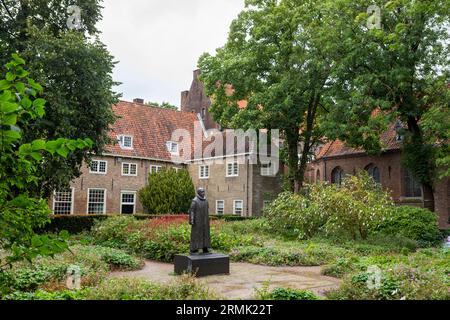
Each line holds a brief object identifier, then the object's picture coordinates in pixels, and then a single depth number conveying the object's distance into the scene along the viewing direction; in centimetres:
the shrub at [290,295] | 707
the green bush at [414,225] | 1986
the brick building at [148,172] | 3422
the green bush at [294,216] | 2027
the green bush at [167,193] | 3225
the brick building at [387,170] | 2917
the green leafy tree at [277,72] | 2738
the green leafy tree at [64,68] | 1953
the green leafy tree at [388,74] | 2347
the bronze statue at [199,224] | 1198
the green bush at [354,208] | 1794
